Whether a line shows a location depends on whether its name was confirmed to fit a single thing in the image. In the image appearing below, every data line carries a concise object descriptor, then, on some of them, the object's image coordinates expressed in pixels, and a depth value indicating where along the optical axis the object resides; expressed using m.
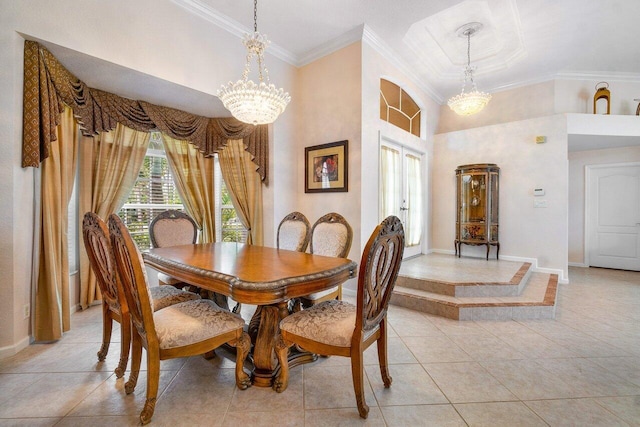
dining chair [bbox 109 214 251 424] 1.45
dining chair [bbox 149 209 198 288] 3.00
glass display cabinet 4.85
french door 4.29
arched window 4.31
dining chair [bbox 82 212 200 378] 1.77
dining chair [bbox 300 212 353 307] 2.62
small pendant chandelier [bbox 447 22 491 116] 4.12
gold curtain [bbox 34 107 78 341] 2.39
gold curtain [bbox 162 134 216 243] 3.97
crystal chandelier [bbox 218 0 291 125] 2.39
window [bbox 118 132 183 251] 3.77
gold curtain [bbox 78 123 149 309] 3.21
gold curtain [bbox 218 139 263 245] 4.19
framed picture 3.77
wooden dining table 1.57
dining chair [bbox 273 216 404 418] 1.51
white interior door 5.19
